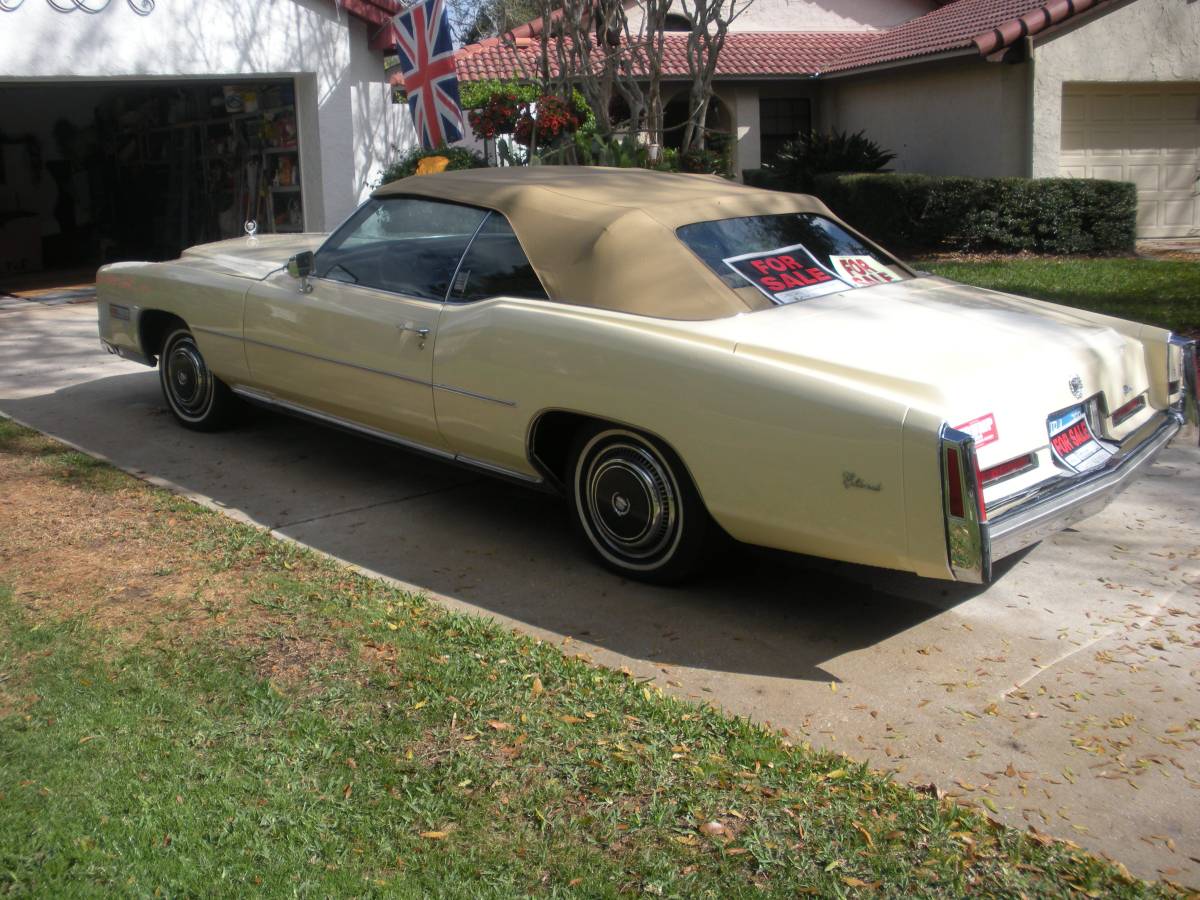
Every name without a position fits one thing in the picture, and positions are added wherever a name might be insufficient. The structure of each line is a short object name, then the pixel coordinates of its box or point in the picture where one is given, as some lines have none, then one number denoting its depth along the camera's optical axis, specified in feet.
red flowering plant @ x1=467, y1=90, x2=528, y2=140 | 39.01
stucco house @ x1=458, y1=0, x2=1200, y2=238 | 55.01
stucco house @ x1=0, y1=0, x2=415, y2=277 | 42.29
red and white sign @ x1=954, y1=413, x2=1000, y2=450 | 13.21
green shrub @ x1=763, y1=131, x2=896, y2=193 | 63.41
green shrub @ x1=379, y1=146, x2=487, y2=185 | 42.91
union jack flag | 39.65
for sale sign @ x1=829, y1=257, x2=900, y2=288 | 18.01
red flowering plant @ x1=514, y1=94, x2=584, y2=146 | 37.14
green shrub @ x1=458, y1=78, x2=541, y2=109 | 61.57
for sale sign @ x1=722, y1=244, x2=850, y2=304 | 16.75
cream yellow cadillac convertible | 13.46
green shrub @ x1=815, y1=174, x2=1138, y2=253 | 51.11
